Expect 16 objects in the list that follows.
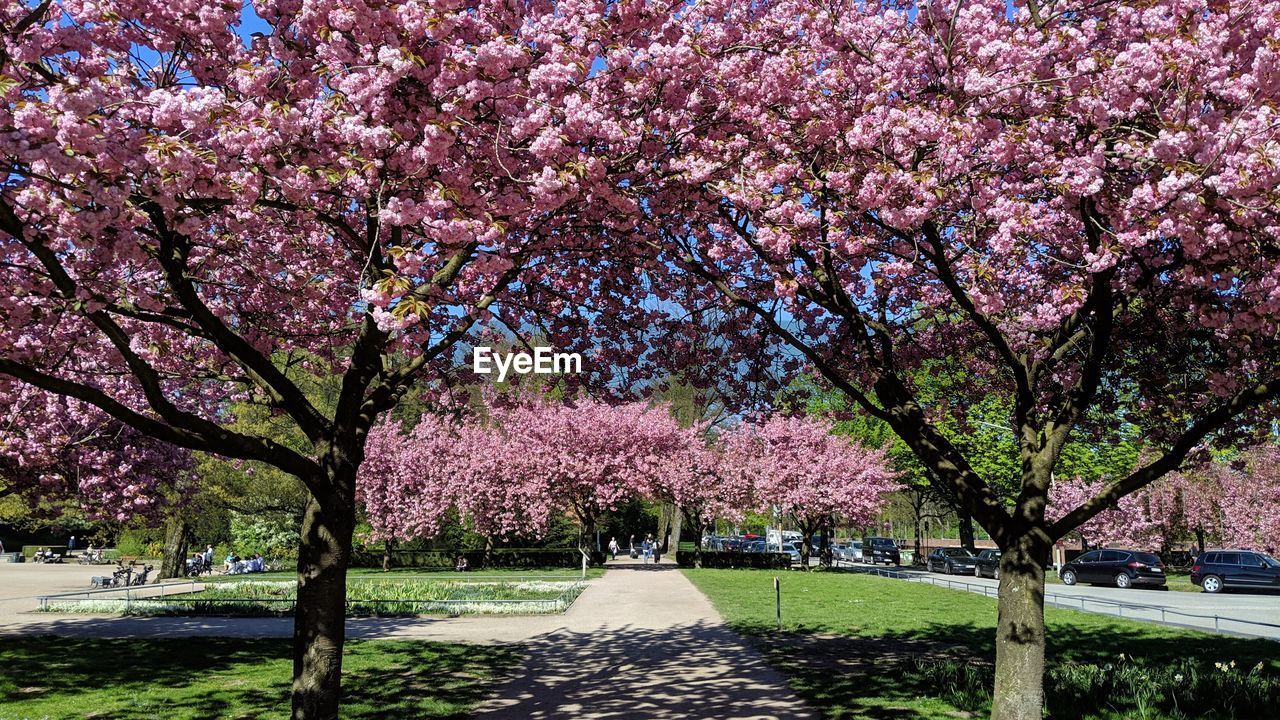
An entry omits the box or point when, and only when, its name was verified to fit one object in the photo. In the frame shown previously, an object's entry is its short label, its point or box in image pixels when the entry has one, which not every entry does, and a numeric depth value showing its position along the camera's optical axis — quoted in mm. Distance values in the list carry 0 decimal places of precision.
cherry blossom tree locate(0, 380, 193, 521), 12086
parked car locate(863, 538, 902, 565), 47094
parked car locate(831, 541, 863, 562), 52434
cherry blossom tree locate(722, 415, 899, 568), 37094
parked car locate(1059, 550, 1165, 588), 29094
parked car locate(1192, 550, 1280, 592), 26844
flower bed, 18844
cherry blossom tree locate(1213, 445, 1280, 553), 34062
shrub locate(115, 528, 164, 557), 40969
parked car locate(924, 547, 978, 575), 37531
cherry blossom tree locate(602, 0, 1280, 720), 5984
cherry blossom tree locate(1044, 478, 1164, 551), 38438
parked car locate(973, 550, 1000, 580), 34688
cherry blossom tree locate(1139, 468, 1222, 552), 38281
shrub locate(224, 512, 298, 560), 38250
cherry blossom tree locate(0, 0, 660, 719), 5027
